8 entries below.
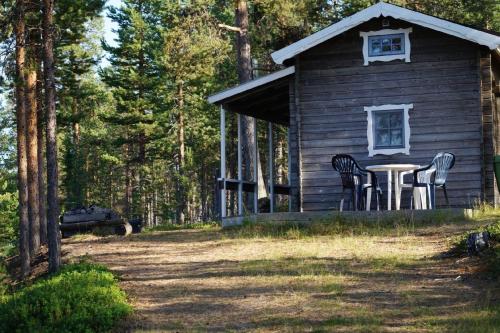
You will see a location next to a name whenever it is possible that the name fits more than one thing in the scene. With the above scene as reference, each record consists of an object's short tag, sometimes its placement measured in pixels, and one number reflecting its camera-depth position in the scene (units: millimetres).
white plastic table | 15711
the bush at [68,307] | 8211
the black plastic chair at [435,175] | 15812
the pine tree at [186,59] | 23219
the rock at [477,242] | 10281
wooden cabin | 16594
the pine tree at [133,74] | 41188
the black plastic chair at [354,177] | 16219
